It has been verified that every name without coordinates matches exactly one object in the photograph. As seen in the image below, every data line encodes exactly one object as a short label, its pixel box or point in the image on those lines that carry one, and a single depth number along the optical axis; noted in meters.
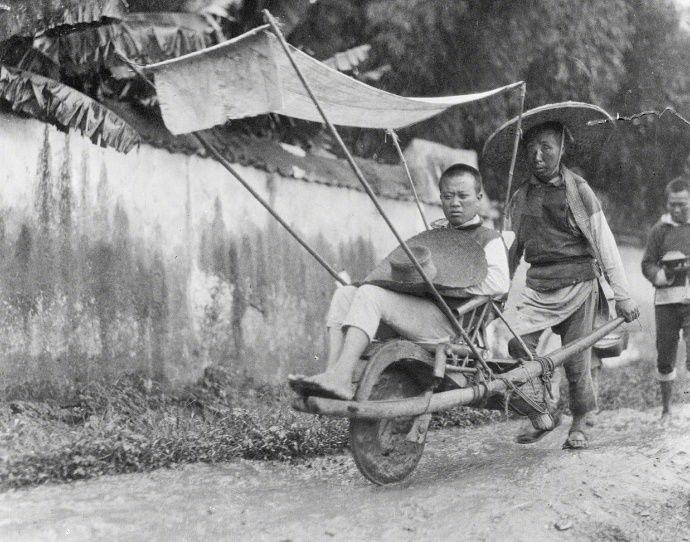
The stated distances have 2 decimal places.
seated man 4.00
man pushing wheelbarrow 5.36
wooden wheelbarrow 4.04
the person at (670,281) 6.84
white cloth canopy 3.61
